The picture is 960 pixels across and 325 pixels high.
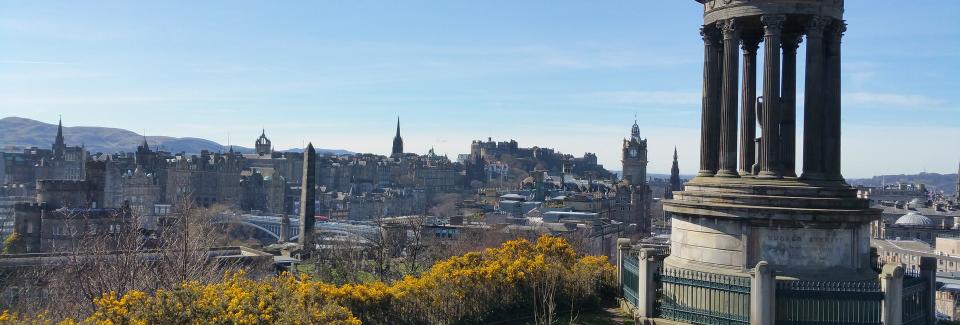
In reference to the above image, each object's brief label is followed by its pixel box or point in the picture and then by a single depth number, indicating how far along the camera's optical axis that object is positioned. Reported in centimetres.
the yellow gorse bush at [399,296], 1177
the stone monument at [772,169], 1702
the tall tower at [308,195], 7481
